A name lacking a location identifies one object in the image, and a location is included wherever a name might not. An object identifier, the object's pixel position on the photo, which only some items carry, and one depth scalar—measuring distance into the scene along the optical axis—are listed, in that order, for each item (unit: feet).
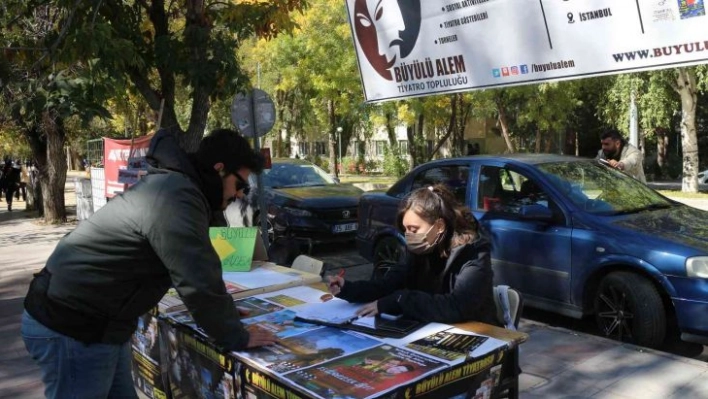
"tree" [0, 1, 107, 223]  17.44
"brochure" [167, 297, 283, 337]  8.96
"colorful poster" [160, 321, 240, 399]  7.84
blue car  15.23
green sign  12.71
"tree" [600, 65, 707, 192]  66.18
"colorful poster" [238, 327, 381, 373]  7.07
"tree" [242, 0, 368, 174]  71.00
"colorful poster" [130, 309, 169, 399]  10.12
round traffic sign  27.50
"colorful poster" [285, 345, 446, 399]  6.23
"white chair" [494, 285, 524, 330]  9.92
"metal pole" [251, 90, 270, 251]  26.78
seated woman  8.65
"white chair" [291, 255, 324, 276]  12.65
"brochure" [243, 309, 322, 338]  8.26
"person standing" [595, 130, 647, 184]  22.65
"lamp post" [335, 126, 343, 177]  136.17
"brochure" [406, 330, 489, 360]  7.26
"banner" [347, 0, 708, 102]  13.87
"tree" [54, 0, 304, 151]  22.11
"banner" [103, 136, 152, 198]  31.17
